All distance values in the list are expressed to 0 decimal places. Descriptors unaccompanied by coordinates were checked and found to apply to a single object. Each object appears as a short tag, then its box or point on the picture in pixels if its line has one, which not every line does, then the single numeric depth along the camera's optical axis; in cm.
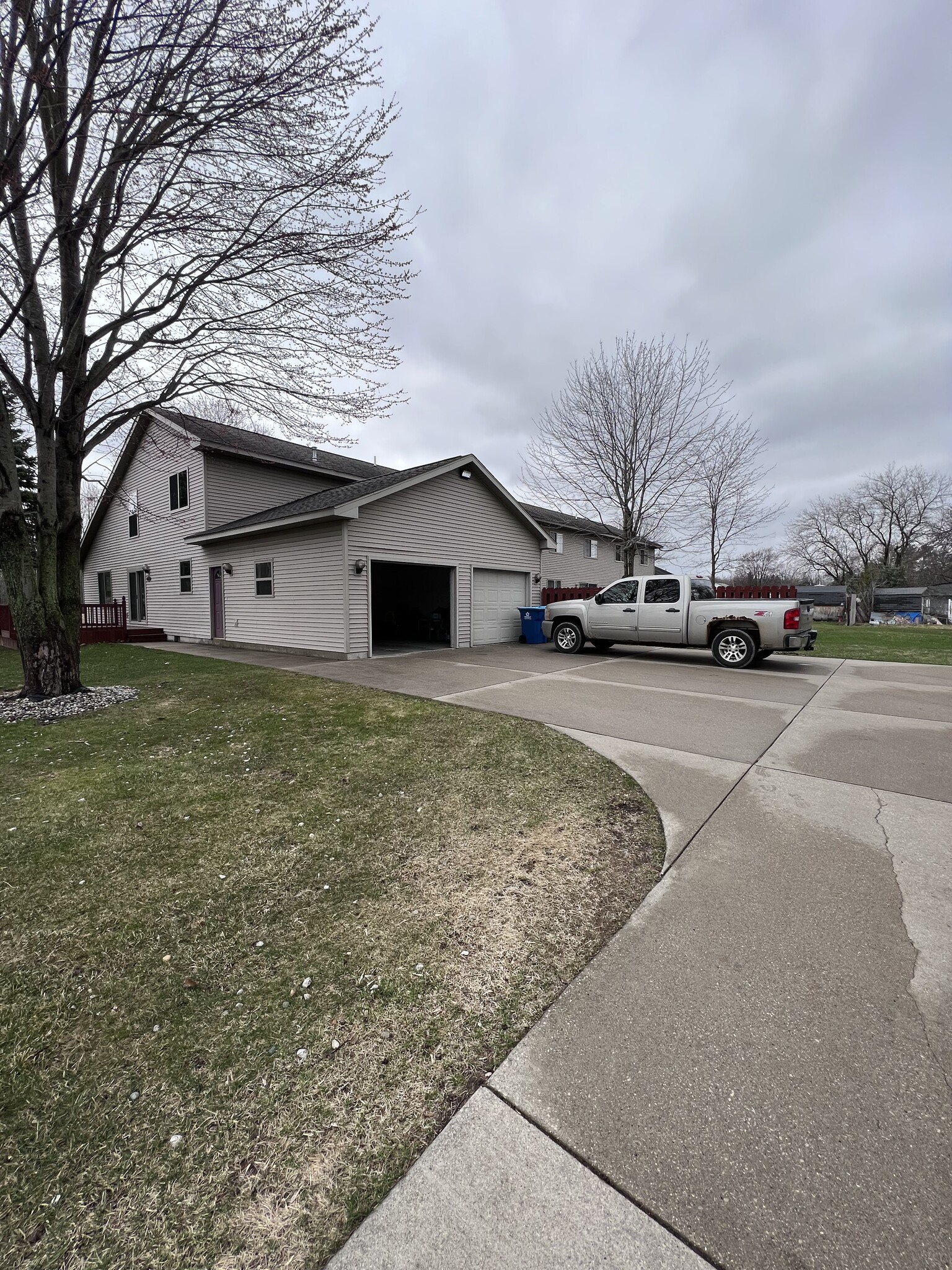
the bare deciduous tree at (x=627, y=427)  1584
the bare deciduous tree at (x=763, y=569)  5856
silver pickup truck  928
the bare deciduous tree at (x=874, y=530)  4422
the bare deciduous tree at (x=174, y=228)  486
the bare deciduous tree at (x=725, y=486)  1838
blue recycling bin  1423
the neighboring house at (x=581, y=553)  2273
